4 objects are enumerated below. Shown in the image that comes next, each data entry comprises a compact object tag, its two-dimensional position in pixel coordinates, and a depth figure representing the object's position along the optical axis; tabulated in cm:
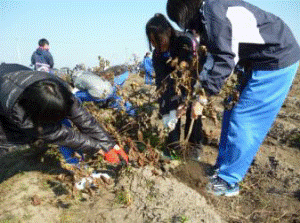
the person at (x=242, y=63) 211
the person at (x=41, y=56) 813
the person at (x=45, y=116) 213
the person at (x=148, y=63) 493
